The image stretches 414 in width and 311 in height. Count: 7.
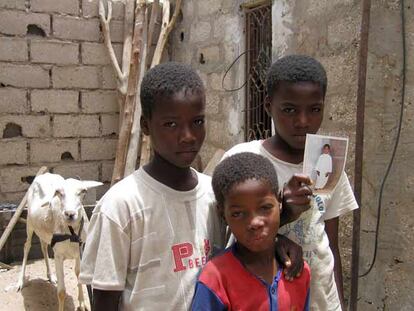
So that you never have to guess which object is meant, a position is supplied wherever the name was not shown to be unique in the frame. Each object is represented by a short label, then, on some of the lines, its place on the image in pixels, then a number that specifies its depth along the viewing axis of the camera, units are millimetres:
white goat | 3434
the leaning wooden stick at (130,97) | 5770
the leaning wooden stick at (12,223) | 4801
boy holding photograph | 1599
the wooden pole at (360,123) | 2664
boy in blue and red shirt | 1323
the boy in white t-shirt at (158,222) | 1307
